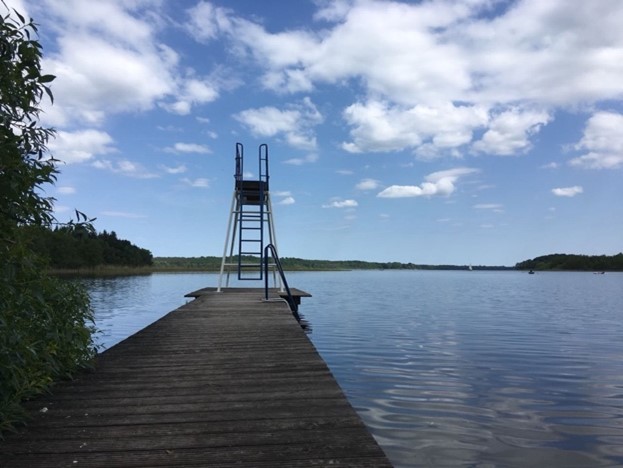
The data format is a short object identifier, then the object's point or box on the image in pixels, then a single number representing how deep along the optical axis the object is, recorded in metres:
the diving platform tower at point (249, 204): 15.49
